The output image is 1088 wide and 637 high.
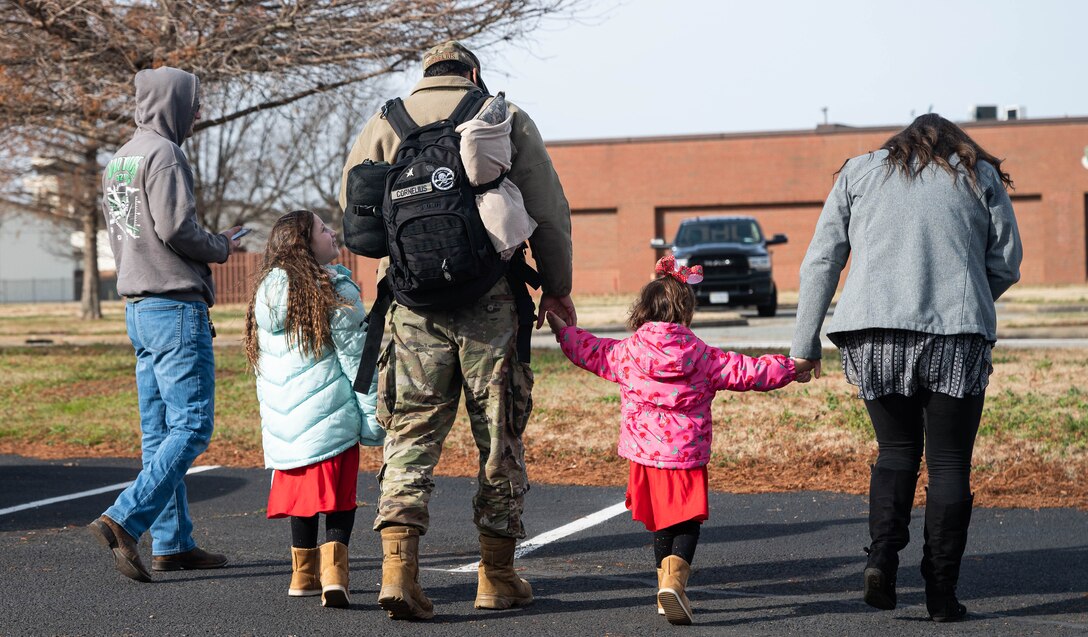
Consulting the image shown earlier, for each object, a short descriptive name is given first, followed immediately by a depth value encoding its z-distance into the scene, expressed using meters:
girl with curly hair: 9.65
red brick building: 79.00
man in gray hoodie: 10.26
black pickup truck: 44.87
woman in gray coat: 8.63
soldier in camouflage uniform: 8.81
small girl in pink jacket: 9.03
